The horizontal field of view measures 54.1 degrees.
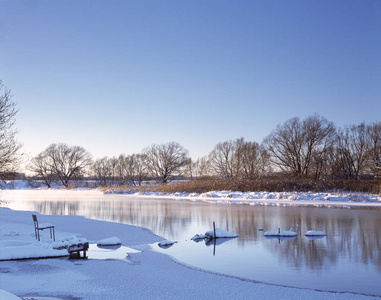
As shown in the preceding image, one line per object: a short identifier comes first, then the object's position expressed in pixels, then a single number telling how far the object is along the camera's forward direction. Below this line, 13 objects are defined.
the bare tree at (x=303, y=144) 55.84
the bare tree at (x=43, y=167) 94.71
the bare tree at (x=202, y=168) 72.62
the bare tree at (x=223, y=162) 66.94
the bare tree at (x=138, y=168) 86.51
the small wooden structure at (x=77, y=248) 12.22
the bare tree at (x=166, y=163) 79.38
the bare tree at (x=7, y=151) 19.38
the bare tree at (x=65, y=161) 95.81
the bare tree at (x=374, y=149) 53.58
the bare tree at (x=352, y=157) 57.56
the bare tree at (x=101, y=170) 103.50
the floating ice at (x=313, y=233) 15.90
